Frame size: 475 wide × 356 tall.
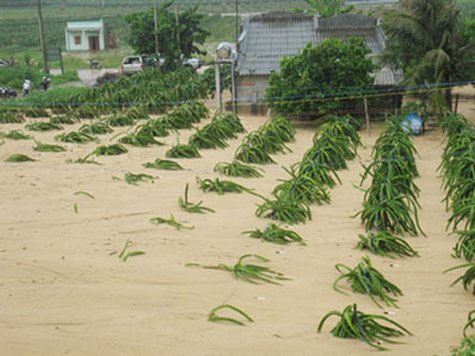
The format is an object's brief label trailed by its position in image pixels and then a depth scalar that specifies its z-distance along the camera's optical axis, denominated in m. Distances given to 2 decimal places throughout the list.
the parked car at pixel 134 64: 34.34
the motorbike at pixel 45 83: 30.23
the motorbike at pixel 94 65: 40.19
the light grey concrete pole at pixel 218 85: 22.16
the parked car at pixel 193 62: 36.06
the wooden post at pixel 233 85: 22.15
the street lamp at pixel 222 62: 22.17
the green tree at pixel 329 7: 35.35
